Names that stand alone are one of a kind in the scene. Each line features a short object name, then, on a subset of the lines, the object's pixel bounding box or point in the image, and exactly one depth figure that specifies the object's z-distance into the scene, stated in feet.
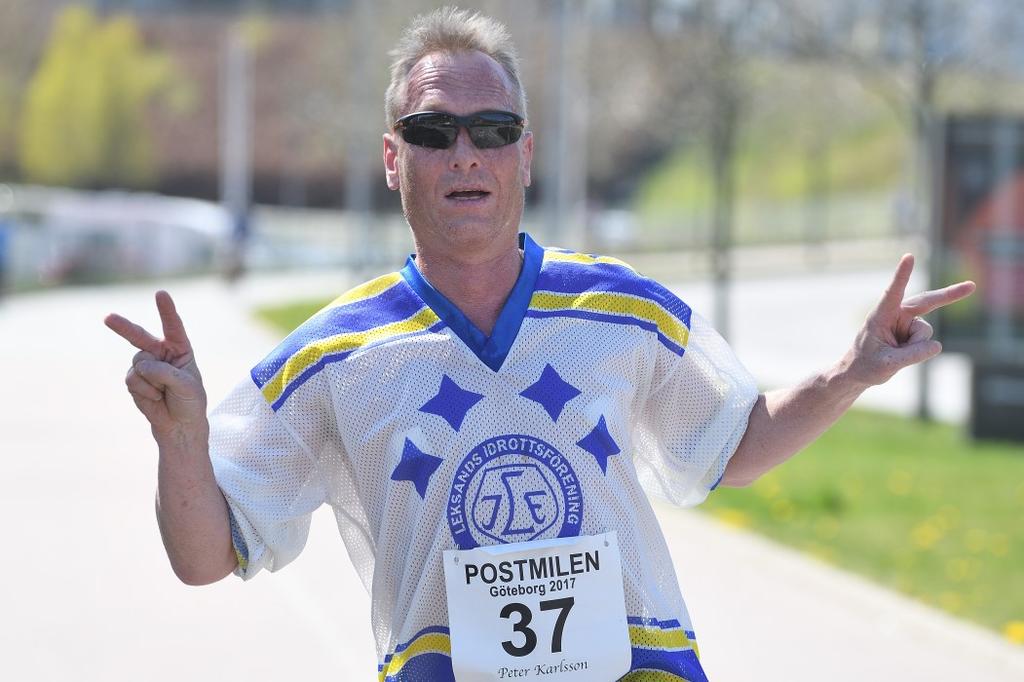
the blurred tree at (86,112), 434.30
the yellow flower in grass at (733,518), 63.36
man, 20.31
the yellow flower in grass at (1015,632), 44.59
